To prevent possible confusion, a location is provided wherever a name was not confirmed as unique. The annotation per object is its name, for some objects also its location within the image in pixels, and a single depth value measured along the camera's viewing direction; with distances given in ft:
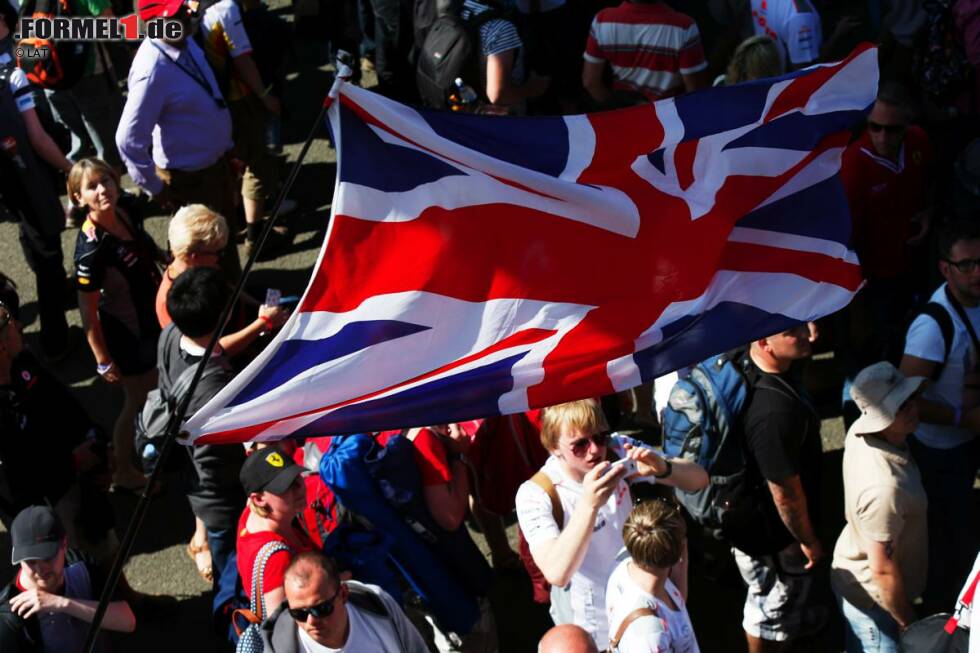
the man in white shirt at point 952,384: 36.19
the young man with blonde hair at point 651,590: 28.02
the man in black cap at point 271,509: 31.63
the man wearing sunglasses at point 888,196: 42.68
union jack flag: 26.32
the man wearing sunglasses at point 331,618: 28.30
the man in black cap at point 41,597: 31.22
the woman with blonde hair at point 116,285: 42.63
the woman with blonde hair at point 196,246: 39.93
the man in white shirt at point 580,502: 30.35
